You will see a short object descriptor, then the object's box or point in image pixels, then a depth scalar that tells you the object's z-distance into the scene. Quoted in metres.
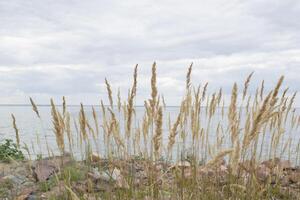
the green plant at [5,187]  4.42
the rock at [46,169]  4.76
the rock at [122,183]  2.82
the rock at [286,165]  5.36
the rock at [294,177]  4.71
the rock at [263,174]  4.26
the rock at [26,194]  3.90
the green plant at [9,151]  7.20
